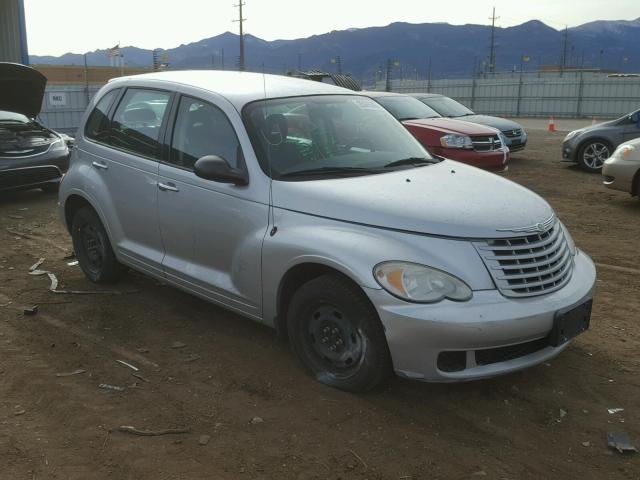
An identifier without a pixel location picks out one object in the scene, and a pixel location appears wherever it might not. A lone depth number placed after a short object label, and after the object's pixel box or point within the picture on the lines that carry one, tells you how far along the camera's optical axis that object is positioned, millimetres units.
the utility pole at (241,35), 45828
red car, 10562
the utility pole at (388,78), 37603
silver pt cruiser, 3166
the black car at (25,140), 8969
